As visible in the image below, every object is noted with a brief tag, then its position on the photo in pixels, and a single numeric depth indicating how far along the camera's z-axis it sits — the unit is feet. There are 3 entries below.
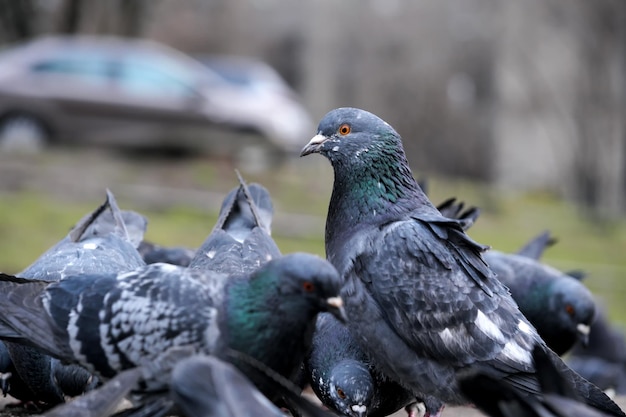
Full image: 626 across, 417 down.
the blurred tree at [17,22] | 57.67
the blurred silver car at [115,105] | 46.21
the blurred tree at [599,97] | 63.36
